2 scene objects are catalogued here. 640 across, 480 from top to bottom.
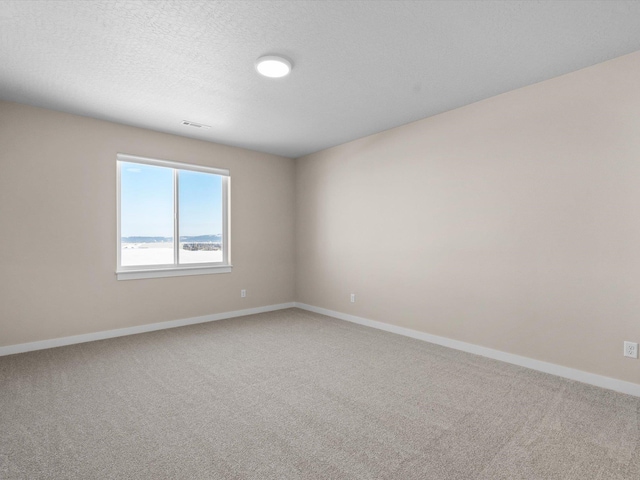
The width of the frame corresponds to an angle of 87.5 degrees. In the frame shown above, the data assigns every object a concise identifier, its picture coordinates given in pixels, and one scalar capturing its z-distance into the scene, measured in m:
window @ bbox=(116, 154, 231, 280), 4.23
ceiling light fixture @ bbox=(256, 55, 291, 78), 2.56
